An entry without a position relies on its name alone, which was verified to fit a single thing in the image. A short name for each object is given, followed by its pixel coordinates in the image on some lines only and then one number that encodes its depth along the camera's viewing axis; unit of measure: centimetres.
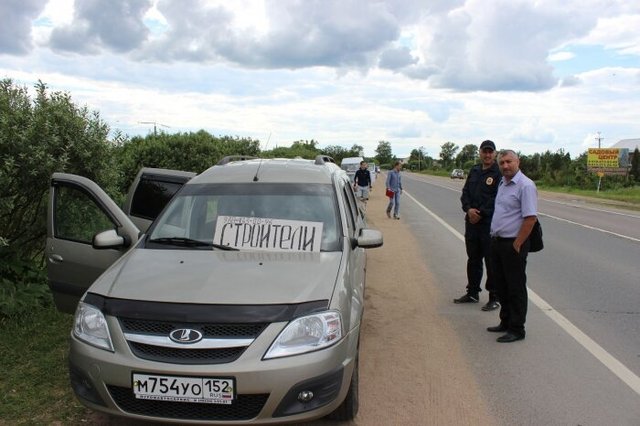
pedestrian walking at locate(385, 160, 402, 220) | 1700
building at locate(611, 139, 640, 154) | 8289
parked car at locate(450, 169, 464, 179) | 7175
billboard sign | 4750
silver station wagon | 296
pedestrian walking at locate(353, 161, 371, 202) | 1991
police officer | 638
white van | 3578
